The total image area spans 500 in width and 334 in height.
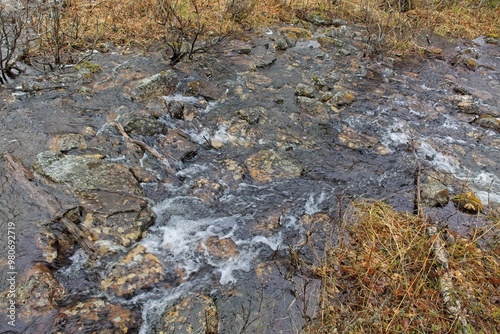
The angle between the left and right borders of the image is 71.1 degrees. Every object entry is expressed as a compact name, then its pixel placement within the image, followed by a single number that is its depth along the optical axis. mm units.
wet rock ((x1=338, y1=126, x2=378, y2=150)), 5148
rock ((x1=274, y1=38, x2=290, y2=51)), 7855
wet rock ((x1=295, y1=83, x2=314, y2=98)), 6160
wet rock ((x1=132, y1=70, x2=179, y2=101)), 5578
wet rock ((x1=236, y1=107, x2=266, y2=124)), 5367
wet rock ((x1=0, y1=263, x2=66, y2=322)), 2627
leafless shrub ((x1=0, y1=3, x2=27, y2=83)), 5449
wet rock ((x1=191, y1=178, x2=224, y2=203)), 4105
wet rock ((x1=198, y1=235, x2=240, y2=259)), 3457
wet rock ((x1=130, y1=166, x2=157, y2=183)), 4164
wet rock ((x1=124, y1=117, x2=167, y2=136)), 4809
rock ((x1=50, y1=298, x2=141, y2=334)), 2615
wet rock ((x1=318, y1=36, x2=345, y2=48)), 8270
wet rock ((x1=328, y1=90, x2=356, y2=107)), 6078
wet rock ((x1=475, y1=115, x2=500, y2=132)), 5809
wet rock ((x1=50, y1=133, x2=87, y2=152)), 4293
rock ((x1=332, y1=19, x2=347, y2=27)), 9586
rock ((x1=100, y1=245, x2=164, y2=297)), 2977
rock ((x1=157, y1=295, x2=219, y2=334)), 2725
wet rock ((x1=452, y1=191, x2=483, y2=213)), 4086
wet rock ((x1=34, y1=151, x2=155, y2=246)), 3426
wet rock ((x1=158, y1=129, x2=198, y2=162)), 4637
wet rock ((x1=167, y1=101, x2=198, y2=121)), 5332
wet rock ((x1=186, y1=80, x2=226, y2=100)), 5887
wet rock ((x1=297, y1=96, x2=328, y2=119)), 5750
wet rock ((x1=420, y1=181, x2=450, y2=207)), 4141
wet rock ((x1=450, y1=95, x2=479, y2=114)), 6227
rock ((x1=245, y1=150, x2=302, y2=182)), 4473
